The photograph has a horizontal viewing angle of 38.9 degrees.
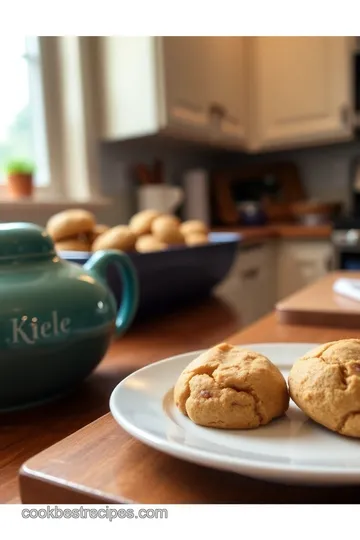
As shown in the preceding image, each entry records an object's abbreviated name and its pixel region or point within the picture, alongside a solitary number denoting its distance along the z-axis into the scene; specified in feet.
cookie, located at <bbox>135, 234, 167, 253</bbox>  2.83
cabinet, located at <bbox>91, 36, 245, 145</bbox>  6.37
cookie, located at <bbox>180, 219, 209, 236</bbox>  3.32
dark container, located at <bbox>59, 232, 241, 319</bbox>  2.51
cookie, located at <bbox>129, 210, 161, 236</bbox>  3.08
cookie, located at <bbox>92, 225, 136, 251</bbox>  2.55
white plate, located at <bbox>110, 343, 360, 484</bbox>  0.90
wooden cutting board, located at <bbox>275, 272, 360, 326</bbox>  2.32
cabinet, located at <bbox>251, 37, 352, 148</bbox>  8.09
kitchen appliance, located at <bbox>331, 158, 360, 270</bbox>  7.18
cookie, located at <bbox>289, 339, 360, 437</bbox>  1.07
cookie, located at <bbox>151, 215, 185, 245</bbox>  2.94
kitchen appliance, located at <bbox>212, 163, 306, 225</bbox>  9.43
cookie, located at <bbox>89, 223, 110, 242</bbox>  2.79
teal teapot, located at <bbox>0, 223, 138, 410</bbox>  1.45
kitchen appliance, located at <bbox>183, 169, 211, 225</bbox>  8.25
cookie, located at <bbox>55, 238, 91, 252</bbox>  2.64
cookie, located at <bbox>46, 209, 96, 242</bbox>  2.68
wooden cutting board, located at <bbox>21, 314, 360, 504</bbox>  0.96
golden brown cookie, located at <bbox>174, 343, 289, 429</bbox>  1.12
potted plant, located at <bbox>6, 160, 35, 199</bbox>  5.66
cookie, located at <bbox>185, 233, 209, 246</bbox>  3.16
